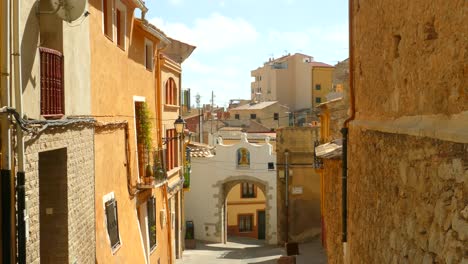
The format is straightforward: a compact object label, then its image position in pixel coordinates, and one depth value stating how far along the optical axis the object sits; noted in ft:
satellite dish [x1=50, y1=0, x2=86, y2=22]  24.17
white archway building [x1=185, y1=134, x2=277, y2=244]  102.06
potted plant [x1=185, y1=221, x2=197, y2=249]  101.30
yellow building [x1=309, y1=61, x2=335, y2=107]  227.81
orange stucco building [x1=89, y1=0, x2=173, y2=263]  35.63
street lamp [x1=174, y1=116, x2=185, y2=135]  60.49
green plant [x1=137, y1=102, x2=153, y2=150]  50.37
